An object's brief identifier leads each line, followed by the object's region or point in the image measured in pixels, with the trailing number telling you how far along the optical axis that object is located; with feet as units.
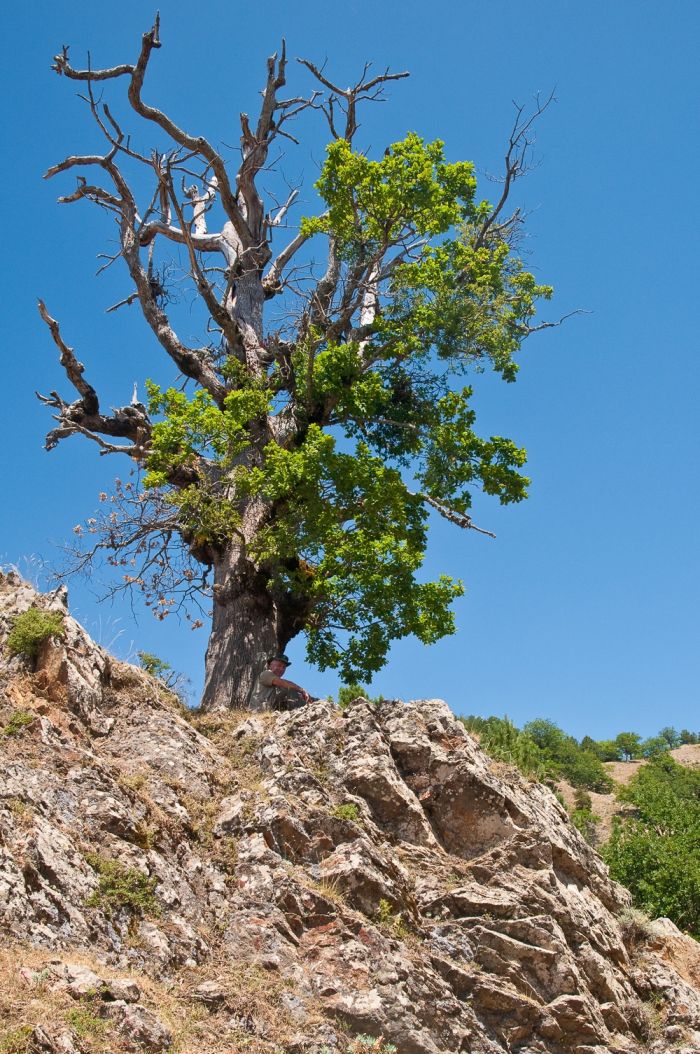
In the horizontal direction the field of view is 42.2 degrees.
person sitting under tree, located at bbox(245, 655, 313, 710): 44.37
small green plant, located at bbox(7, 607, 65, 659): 35.14
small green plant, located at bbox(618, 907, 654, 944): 40.06
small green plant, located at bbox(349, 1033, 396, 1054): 25.77
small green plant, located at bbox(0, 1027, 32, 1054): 19.65
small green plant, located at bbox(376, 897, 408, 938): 30.91
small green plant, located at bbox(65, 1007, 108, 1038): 21.21
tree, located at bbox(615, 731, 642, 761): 230.13
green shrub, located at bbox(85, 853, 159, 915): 27.25
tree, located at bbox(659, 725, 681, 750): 254.68
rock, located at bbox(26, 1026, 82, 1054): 20.07
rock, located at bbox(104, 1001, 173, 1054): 22.07
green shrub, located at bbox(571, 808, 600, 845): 95.25
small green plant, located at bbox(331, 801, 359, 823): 33.96
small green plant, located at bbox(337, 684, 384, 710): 47.09
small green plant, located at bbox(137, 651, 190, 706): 41.86
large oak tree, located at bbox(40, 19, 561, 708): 49.19
